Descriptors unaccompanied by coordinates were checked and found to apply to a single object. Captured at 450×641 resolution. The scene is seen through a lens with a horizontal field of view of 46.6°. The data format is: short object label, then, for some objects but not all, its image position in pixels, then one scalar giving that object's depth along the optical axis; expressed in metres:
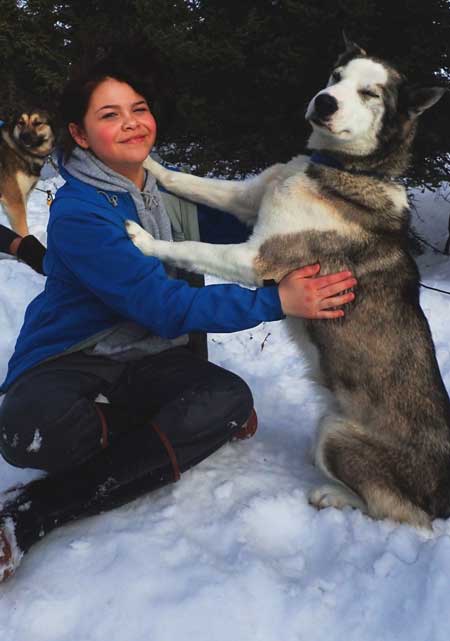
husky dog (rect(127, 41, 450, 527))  2.10
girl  1.89
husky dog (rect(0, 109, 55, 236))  5.49
